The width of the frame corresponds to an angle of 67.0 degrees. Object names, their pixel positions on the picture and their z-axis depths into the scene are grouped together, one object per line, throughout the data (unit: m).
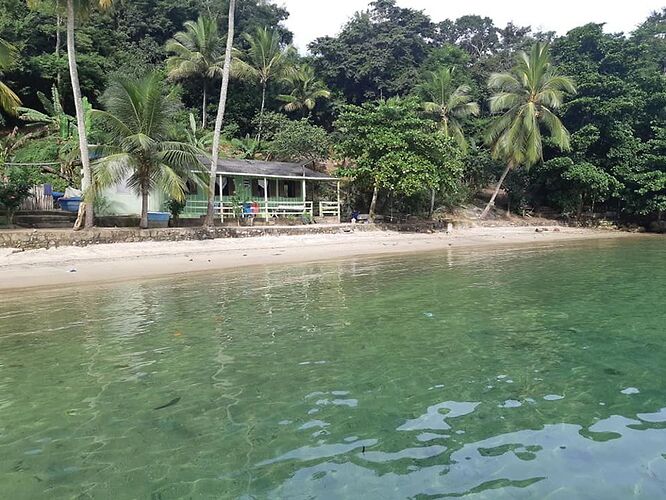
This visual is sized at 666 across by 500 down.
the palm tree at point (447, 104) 34.38
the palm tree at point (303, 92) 41.94
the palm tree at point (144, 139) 18.67
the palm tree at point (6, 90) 17.02
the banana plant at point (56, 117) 26.14
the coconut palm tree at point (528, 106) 31.08
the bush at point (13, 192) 18.89
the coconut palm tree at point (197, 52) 37.34
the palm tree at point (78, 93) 18.04
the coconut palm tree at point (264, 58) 39.53
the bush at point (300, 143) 33.19
